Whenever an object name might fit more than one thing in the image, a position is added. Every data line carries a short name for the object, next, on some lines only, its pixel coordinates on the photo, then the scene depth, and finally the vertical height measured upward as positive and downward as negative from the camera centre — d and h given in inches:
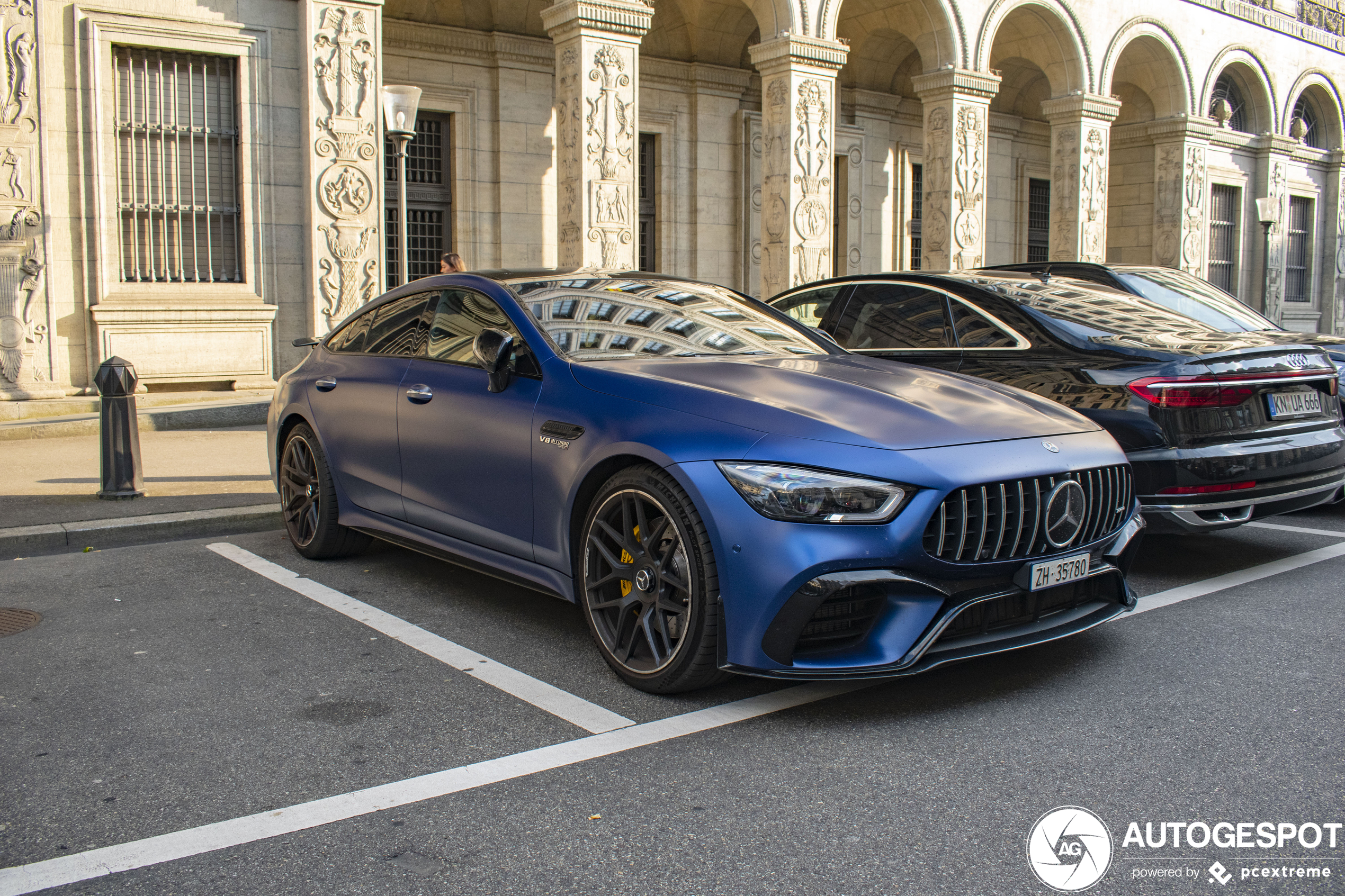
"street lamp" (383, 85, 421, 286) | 421.1 +91.4
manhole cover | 188.7 -46.2
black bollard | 297.6 -21.3
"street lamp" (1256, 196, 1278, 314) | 1064.8 +126.1
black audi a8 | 211.6 -6.5
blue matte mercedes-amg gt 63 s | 139.1 -18.6
